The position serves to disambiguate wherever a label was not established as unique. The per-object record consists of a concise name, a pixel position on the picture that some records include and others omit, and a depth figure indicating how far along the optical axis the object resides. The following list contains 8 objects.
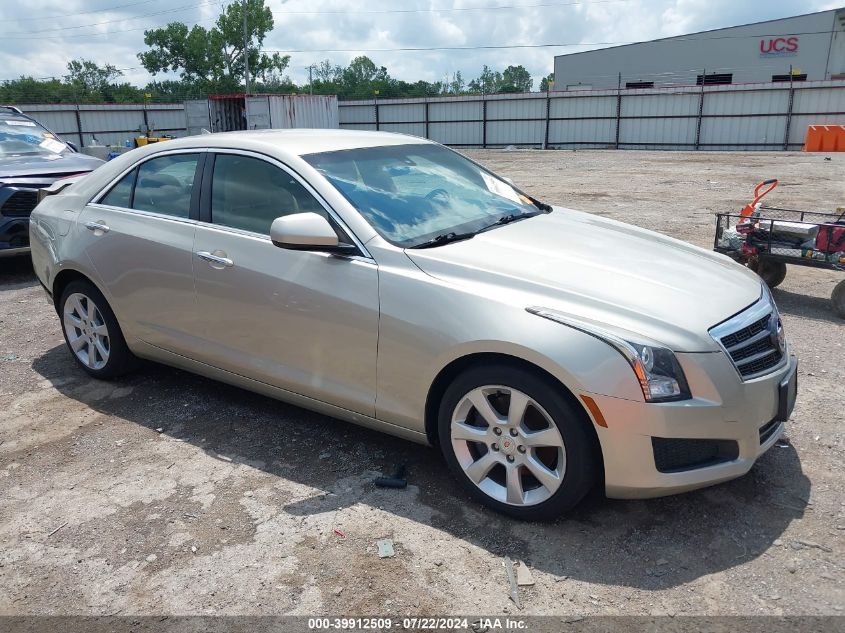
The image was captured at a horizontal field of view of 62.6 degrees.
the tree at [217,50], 80.31
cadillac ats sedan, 2.81
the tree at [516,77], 121.28
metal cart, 5.91
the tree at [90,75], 85.00
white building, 37.97
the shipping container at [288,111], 27.48
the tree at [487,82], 110.66
